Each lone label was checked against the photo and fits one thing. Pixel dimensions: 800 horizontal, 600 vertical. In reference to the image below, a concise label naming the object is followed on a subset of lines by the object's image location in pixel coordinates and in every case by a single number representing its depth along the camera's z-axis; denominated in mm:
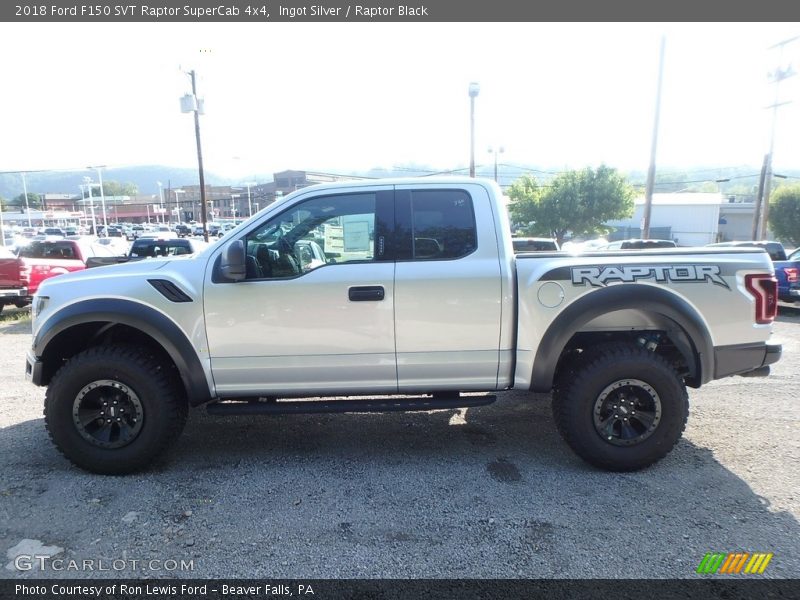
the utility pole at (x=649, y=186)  14898
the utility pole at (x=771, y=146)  20203
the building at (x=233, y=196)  61975
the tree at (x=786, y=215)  38284
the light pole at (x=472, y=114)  18836
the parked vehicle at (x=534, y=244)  8688
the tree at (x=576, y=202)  34625
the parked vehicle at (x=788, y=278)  9938
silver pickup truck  3434
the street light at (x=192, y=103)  18125
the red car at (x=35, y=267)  9672
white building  48781
